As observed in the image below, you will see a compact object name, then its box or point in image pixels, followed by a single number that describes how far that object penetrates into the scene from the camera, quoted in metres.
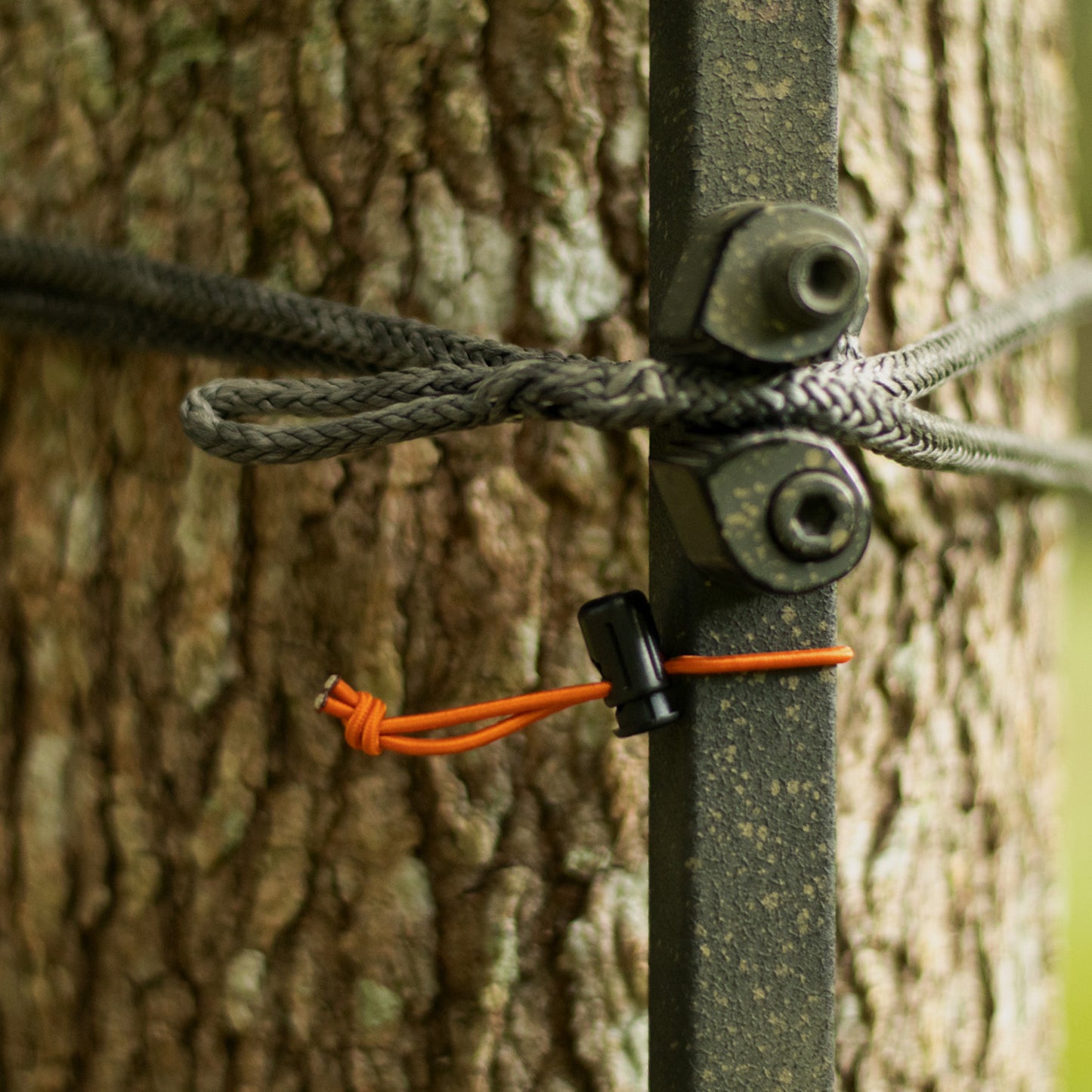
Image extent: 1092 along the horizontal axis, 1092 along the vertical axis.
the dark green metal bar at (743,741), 0.82
